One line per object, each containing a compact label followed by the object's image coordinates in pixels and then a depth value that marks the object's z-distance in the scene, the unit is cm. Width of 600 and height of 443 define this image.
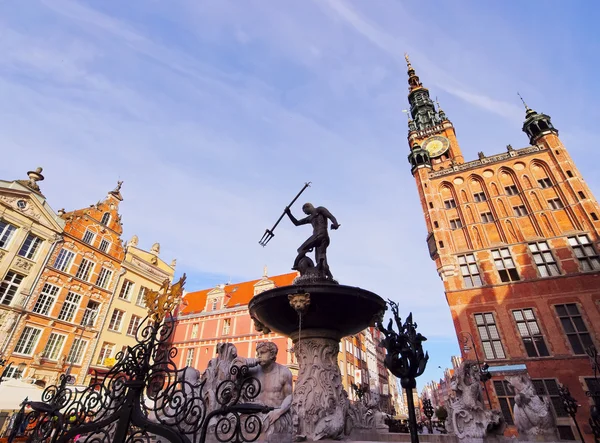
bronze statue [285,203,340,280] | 658
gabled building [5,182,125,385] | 1945
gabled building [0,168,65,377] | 1861
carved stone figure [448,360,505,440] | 556
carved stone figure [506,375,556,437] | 560
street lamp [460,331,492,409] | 1727
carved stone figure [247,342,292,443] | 539
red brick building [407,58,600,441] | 1748
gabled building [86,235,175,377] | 2342
